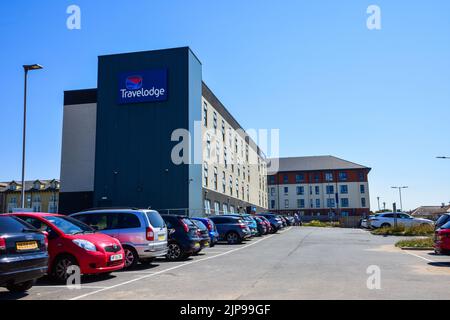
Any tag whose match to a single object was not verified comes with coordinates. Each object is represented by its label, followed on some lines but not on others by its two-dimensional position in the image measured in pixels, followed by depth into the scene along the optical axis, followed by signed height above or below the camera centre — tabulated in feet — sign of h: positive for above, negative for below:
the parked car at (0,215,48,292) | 23.80 -2.88
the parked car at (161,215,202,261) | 47.19 -3.92
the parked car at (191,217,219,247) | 63.72 -3.88
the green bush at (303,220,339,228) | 201.57 -10.84
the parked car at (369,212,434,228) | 111.65 -5.15
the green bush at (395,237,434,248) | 63.05 -6.54
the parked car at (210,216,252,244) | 74.13 -4.50
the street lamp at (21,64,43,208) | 55.62 +13.93
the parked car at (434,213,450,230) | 54.68 -2.42
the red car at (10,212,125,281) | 31.12 -3.26
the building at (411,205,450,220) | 387.14 -7.29
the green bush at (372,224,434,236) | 91.19 -6.69
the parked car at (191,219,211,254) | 50.98 -3.68
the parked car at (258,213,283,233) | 115.96 -5.09
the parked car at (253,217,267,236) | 96.73 -5.18
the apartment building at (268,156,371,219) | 314.35 +12.46
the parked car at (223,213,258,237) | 79.66 -3.60
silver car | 39.29 -2.28
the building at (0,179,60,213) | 244.55 +6.61
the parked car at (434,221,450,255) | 43.19 -4.04
